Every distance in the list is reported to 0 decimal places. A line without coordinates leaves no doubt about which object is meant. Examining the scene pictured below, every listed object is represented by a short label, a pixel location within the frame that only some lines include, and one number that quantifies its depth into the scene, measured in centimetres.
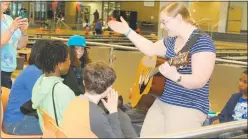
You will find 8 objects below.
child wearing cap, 349
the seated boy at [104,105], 190
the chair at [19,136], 265
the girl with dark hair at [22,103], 280
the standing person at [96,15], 1375
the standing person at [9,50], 328
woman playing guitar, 205
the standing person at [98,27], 1454
